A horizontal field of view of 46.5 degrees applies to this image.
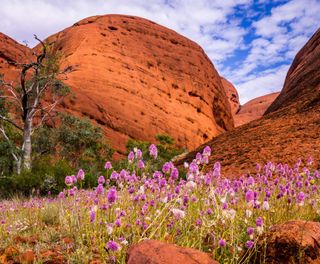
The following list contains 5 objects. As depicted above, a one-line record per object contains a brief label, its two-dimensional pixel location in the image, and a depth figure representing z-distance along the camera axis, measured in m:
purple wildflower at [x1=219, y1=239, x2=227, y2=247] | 2.69
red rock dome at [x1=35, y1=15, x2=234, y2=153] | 36.56
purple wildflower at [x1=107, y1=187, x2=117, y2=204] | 2.85
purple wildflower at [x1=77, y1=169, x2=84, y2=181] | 3.54
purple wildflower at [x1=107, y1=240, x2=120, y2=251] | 2.40
